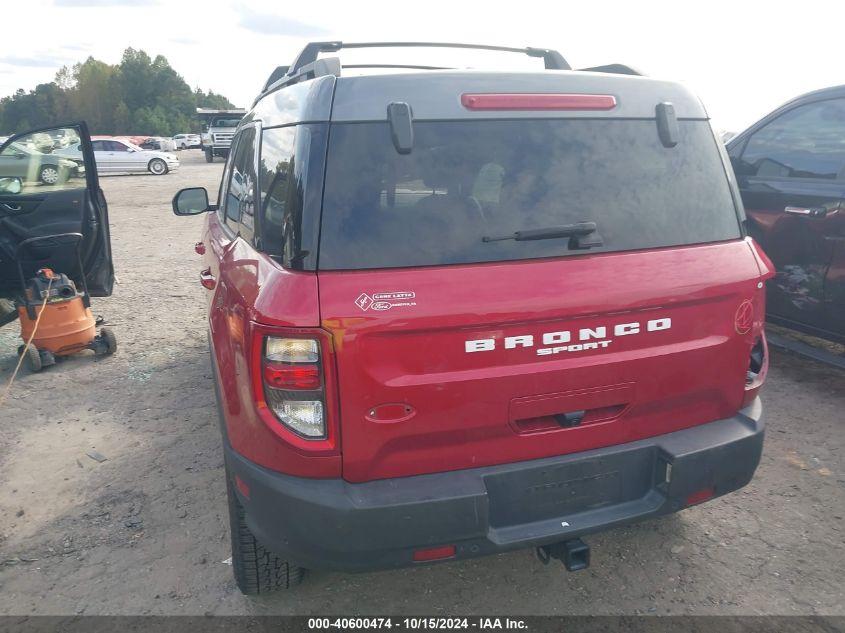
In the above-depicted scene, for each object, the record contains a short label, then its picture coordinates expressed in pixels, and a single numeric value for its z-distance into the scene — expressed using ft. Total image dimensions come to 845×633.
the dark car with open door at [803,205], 13.92
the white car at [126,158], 85.40
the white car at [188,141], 178.81
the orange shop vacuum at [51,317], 16.97
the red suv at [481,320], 6.54
